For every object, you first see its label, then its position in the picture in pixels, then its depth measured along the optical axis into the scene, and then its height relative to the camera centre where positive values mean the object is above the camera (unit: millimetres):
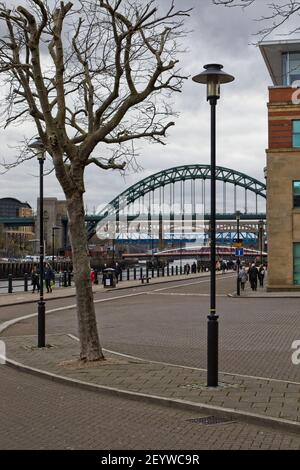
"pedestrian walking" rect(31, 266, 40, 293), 38531 -1433
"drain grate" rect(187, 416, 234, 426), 7983 -2052
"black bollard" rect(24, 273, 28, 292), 38844 -1652
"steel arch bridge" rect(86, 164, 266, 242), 154000 +18929
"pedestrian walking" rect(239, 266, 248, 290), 38594 -1212
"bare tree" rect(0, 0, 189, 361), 11961 +3057
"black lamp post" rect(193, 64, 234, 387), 9688 +854
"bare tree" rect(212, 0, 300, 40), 8303 +3270
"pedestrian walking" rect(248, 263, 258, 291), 40719 -1314
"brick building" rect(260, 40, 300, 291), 37969 +3888
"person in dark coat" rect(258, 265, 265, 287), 45444 -1387
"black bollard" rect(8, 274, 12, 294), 36906 -1631
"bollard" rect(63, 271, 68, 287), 45531 -1789
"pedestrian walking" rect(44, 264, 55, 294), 38994 -1234
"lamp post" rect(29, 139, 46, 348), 14477 -912
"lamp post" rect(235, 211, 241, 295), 35375 -1111
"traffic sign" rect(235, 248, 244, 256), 40188 +341
